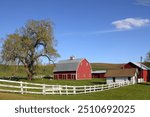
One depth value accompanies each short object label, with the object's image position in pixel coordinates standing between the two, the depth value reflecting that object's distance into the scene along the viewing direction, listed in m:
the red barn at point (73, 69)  98.75
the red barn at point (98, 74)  108.50
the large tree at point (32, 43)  72.00
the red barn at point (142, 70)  84.12
